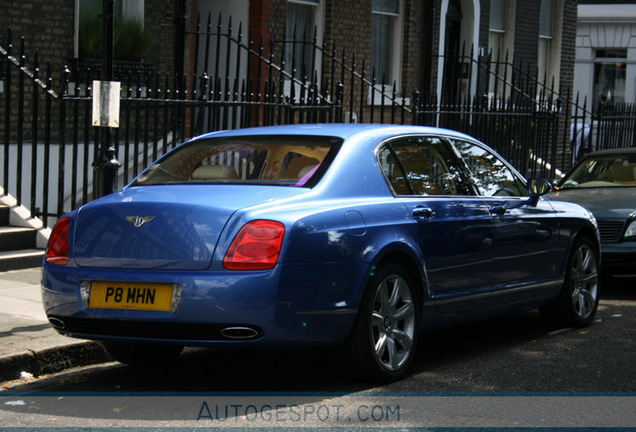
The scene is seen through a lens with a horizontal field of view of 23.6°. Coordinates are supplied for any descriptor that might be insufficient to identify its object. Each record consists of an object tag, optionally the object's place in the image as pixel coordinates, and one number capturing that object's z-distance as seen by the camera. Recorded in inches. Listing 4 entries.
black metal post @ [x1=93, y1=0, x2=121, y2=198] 444.5
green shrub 733.3
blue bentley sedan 312.0
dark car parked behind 571.6
